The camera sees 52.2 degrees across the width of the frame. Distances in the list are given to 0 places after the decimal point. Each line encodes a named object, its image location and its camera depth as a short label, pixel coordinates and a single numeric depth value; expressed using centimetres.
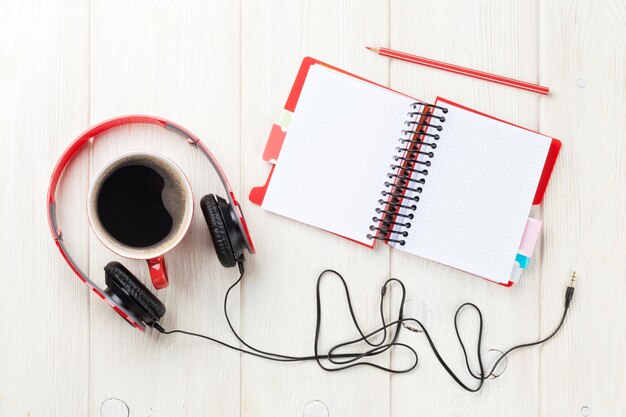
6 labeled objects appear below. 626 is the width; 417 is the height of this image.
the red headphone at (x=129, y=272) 82
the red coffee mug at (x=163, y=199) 80
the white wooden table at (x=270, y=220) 89
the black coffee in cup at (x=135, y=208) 83
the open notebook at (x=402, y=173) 90
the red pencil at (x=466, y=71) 91
